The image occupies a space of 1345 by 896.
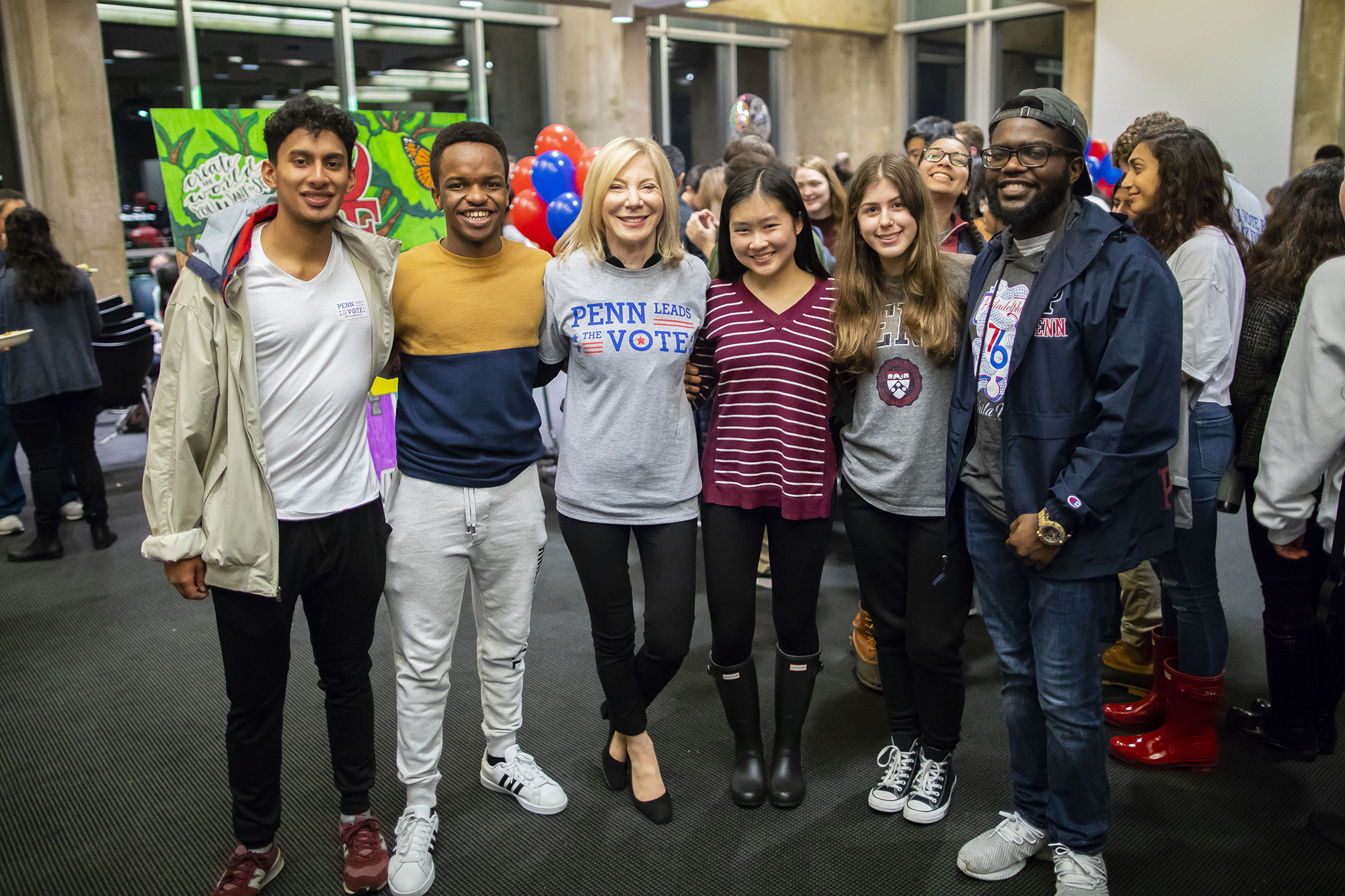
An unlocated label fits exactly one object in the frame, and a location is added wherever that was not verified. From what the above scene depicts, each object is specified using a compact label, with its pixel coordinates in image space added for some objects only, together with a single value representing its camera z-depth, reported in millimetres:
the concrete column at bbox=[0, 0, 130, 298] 7930
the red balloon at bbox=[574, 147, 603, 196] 5703
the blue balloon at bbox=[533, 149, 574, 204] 5461
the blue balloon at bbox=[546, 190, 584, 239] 5082
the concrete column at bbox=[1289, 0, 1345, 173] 8945
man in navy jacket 1758
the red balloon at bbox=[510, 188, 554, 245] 5379
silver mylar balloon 8992
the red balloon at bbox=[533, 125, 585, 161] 6418
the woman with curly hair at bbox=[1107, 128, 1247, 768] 2445
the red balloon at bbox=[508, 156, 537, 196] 5938
